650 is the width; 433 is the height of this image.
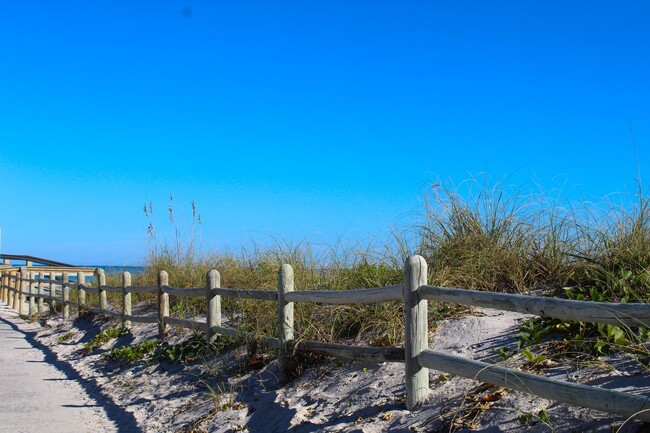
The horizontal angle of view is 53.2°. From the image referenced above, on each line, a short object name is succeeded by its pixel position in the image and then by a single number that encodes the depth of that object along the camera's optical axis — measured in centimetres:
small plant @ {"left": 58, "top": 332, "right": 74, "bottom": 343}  1324
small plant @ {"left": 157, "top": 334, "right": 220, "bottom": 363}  852
